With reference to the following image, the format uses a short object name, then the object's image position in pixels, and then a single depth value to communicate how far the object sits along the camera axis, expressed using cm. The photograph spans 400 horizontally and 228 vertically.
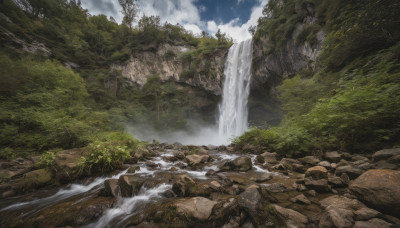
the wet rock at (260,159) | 469
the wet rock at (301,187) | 240
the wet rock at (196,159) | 496
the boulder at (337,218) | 134
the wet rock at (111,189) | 264
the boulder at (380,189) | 141
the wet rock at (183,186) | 254
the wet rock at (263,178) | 311
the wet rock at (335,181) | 225
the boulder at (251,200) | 174
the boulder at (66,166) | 348
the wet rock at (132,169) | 411
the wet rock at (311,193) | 221
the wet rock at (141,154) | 557
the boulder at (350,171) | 228
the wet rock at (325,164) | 301
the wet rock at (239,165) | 409
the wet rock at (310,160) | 361
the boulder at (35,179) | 314
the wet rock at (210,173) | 375
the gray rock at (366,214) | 137
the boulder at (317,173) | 258
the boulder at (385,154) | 235
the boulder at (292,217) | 156
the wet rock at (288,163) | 373
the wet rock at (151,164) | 493
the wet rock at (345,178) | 227
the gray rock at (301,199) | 200
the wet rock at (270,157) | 458
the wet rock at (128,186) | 268
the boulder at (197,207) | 181
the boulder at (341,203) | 161
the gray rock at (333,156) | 328
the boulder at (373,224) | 125
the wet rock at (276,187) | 251
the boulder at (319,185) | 221
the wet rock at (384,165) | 214
